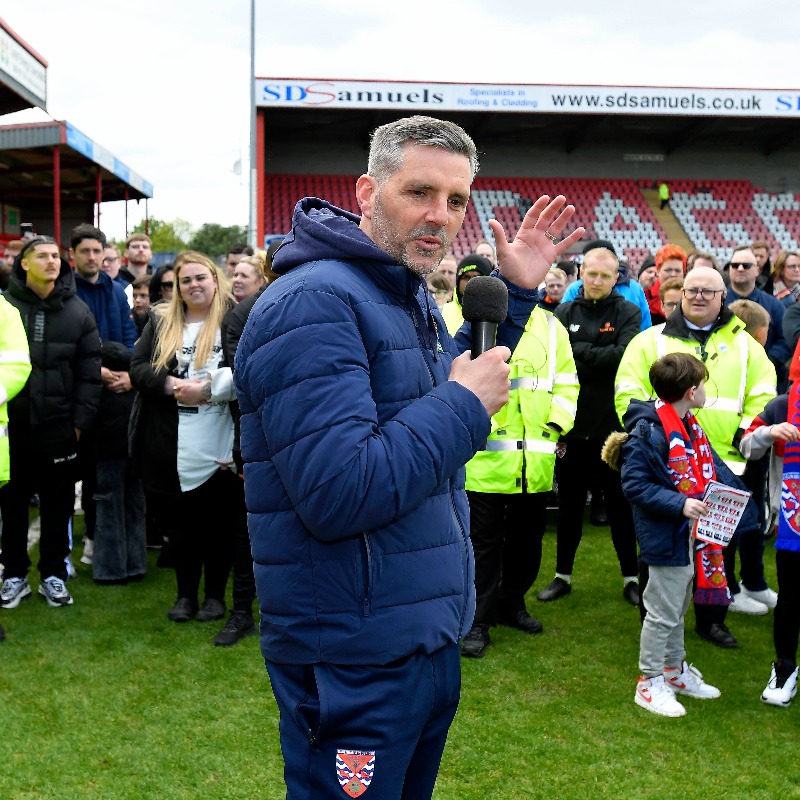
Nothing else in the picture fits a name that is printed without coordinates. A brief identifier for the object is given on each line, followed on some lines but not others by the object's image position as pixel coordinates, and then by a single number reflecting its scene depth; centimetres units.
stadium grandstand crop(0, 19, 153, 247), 1866
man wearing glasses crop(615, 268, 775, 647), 441
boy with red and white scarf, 380
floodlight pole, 1659
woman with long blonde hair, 473
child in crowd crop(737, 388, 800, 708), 376
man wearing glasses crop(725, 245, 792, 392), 694
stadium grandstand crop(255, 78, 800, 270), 2161
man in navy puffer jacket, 149
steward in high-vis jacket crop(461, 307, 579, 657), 454
